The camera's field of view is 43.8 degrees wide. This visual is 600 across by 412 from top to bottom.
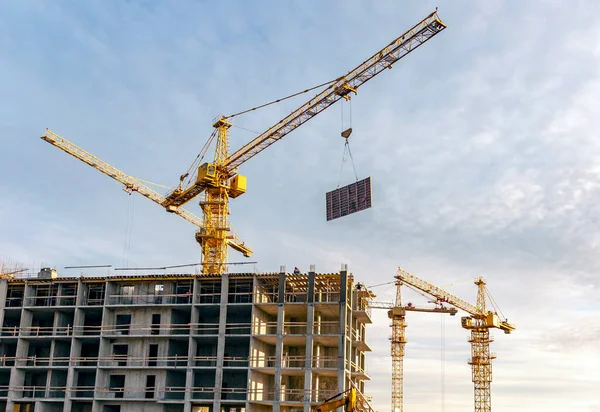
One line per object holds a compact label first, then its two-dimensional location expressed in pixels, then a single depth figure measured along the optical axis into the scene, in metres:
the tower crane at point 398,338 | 139.38
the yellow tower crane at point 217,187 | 102.31
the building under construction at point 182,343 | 74.19
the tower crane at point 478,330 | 136.12
